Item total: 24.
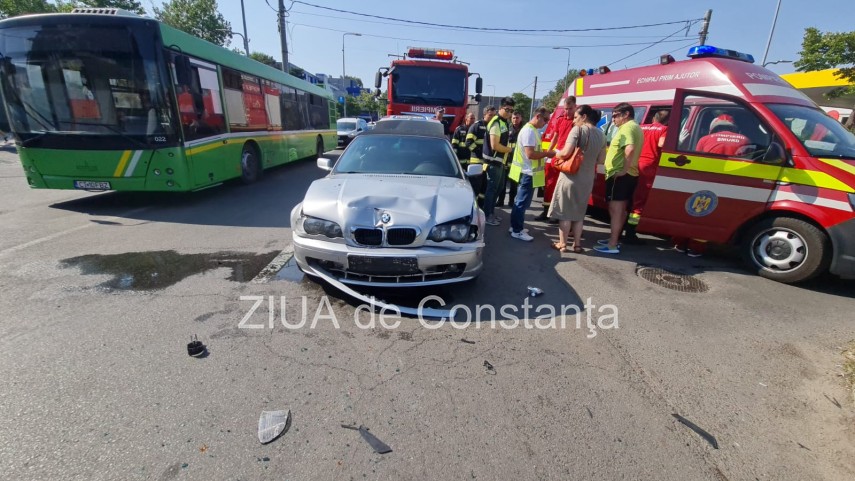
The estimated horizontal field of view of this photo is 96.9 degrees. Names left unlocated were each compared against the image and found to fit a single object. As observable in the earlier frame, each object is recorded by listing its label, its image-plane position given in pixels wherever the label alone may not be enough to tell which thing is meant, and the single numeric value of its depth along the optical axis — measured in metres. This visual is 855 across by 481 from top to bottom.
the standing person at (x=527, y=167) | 5.21
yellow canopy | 16.88
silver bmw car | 3.28
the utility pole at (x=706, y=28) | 17.47
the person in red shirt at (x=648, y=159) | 5.10
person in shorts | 4.78
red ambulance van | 4.03
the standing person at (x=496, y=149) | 5.88
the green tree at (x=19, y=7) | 23.48
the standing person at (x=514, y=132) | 7.03
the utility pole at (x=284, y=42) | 18.23
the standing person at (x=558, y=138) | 6.06
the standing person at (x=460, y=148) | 6.90
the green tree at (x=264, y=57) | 58.27
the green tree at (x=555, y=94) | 46.71
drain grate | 4.29
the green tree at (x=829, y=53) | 14.04
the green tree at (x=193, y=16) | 36.53
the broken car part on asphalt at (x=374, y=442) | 2.01
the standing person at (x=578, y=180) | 4.65
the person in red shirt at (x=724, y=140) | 4.47
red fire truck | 11.31
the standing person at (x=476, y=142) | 6.39
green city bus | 5.82
